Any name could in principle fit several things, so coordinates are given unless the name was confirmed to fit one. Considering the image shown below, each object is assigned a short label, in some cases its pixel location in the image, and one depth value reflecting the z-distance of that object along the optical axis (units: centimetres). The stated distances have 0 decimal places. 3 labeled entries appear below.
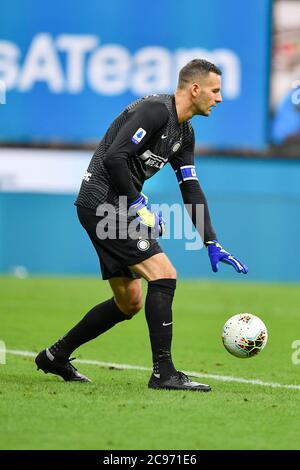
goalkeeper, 1427
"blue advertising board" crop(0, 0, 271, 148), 4237
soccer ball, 1523
